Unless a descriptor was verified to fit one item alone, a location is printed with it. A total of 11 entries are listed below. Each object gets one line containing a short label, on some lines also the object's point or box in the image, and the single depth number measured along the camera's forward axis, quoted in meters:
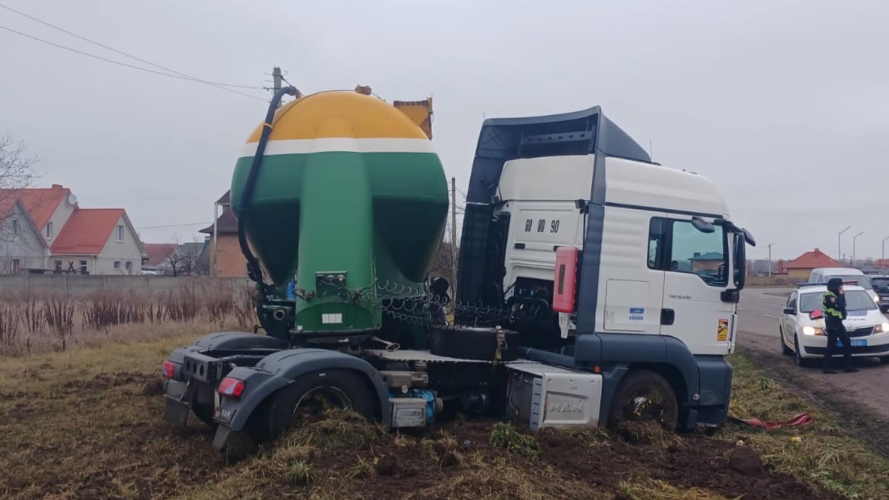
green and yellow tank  7.85
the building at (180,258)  64.44
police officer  15.10
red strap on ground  9.87
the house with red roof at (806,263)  87.69
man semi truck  7.86
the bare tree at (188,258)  63.19
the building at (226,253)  50.59
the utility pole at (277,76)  20.55
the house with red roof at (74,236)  56.27
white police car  15.79
